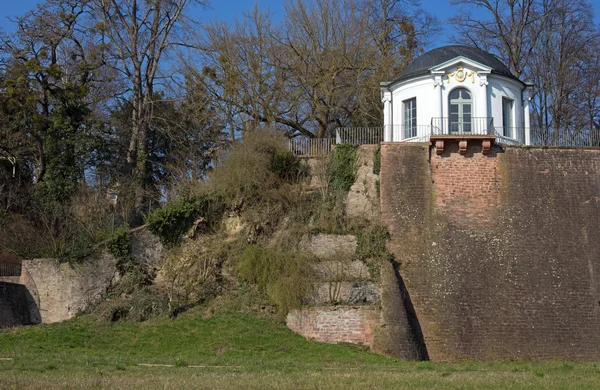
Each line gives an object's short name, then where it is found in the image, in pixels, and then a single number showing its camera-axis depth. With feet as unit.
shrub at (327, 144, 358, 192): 96.17
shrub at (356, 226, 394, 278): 86.63
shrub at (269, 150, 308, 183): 96.84
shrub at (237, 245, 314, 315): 82.53
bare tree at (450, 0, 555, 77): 130.11
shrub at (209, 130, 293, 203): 94.99
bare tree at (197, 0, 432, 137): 115.85
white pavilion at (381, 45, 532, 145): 96.22
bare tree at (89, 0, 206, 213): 116.88
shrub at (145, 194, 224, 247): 91.66
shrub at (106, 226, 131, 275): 89.86
